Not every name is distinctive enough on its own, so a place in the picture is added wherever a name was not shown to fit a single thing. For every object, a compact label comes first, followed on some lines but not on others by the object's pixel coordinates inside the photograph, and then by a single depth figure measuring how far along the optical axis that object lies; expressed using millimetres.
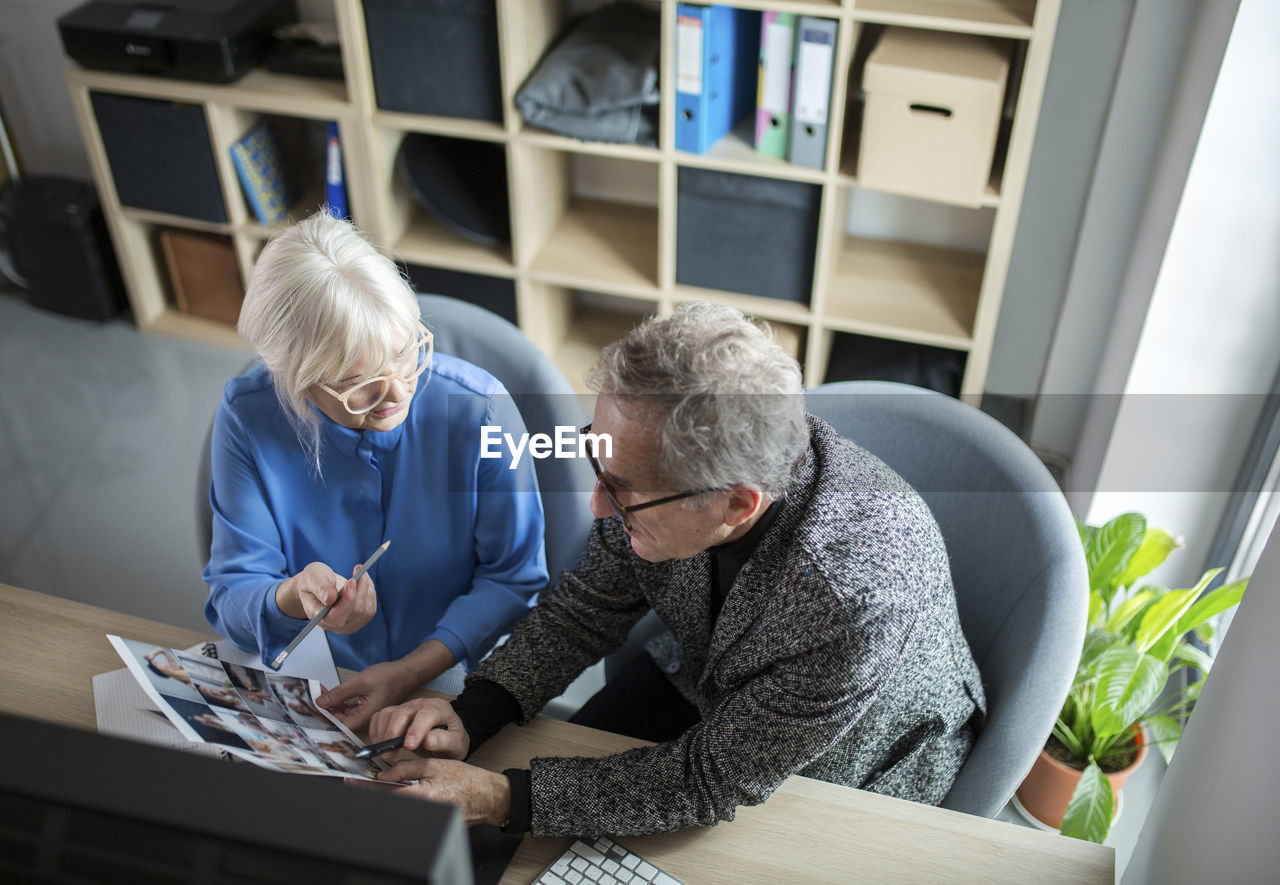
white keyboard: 1083
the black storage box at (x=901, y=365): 2719
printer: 2770
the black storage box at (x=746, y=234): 2564
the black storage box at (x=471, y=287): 2953
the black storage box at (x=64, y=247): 3236
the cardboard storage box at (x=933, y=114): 2238
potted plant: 1726
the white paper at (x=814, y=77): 2314
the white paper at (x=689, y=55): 2357
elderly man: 1102
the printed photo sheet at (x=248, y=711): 1062
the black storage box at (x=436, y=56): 2545
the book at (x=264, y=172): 3010
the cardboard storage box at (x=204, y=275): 3246
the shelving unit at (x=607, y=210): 2379
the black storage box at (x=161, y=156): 2920
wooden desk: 1089
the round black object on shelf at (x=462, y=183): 2857
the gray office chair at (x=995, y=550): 1283
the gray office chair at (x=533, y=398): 1646
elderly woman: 1332
